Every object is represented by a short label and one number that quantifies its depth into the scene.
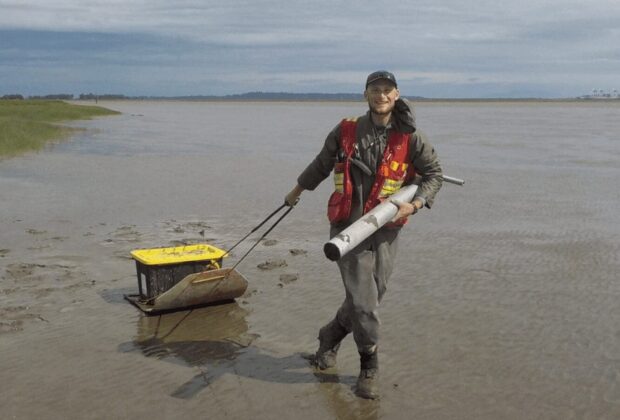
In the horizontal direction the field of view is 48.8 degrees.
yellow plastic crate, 6.80
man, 4.77
